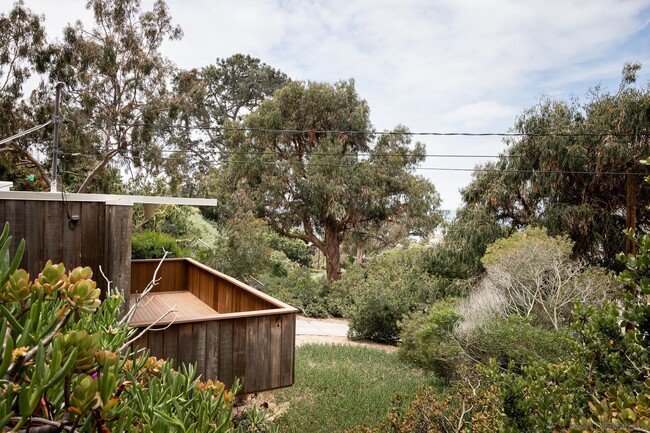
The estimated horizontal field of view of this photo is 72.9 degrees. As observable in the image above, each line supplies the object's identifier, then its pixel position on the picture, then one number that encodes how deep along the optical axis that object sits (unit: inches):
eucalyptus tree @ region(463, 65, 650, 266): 511.5
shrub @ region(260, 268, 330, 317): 669.9
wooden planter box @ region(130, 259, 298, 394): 162.7
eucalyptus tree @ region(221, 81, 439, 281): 727.7
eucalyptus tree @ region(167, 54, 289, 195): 1068.6
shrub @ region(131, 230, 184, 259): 461.4
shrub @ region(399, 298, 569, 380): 291.3
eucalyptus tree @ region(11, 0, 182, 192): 660.1
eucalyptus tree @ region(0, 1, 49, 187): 621.9
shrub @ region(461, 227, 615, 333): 364.8
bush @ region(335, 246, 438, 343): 545.6
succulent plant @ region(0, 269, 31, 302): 33.6
